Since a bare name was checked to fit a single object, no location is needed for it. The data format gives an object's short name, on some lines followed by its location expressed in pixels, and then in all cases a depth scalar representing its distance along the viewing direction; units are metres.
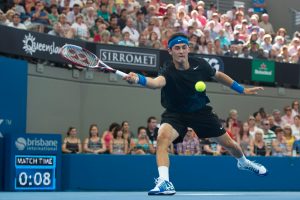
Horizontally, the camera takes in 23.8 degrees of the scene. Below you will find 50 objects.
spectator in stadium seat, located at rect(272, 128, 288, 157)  16.22
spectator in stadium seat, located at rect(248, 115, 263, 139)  16.62
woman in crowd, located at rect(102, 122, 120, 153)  15.14
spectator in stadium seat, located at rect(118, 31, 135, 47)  17.20
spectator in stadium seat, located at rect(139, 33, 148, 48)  17.59
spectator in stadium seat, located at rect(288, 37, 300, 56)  20.38
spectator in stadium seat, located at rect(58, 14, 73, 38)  16.11
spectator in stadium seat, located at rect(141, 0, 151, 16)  19.30
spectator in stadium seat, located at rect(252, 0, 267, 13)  24.66
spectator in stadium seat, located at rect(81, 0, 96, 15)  17.42
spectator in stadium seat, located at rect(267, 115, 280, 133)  17.47
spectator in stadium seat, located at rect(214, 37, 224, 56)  18.75
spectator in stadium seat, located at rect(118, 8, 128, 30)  18.09
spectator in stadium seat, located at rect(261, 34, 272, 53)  20.03
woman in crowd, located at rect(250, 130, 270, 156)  15.94
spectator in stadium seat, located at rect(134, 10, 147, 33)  18.53
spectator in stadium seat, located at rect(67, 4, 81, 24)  17.02
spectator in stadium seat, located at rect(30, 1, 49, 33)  15.84
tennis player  8.64
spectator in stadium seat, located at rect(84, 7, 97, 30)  17.19
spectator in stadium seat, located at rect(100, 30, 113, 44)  16.92
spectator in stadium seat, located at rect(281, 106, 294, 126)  18.05
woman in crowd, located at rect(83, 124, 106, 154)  14.46
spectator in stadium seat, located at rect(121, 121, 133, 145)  15.13
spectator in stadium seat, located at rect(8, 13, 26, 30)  14.96
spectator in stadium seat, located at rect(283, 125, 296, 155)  16.50
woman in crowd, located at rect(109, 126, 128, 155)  14.62
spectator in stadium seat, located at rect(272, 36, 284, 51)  20.61
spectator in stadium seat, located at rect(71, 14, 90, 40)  16.61
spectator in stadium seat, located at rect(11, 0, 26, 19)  15.83
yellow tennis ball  8.85
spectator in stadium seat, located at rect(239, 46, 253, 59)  19.19
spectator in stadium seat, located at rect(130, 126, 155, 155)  14.84
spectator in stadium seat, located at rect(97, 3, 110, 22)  17.97
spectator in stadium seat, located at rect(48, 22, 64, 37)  15.91
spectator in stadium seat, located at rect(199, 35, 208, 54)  18.48
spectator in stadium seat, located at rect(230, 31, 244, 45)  19.97
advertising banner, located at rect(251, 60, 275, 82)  19.12
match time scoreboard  13.06
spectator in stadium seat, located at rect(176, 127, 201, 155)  15.30
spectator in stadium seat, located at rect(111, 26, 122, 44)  17.17
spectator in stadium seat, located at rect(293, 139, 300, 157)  16.30
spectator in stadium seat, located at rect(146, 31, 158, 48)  17.70
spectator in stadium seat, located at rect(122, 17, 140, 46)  17.80
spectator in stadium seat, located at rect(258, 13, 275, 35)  22.14
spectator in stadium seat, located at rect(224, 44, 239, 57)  18.98
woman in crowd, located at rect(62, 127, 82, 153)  14.33
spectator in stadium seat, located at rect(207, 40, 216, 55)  18.55
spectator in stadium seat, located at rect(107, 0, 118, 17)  18.38
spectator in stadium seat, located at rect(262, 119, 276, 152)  16.34
